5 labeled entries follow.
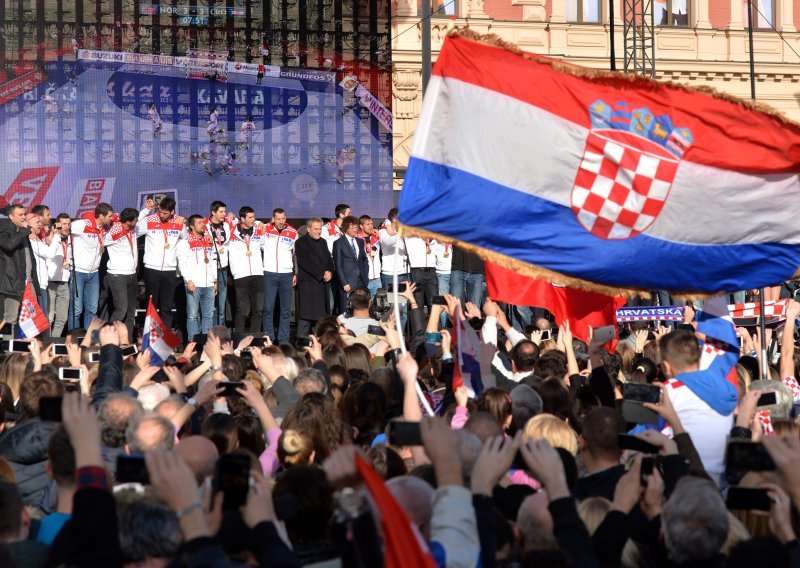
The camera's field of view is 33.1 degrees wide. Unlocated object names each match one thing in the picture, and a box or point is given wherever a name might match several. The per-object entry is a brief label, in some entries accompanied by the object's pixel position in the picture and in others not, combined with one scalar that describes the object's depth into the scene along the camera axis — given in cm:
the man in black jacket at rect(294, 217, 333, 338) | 1916
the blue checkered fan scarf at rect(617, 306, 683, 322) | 1473
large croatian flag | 812
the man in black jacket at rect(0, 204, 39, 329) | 1638
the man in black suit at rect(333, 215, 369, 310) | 1936
